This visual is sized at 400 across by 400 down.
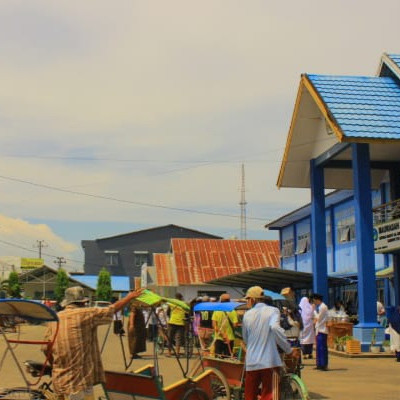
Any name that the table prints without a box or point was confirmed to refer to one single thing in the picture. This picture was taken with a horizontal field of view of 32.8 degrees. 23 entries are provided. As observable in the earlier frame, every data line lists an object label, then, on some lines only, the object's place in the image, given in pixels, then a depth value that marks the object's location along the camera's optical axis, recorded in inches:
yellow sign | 4243.6
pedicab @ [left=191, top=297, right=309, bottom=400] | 338.6
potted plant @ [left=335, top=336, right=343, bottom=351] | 751.0
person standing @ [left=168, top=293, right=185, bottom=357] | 712.8
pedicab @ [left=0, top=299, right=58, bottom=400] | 271.7
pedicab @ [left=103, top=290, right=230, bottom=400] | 306.2
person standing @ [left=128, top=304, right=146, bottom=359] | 412.8
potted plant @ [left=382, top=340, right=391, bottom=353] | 734.1
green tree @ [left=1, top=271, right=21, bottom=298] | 2372.5
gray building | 3184.1
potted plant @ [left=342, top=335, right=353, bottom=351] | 735.7
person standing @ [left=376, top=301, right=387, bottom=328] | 874.4
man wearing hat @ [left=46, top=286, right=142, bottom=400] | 257.9
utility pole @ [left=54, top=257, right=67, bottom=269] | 4018.2
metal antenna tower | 2376.7
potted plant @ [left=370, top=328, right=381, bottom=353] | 727.7
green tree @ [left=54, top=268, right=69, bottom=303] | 2457.7
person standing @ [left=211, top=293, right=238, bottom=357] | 442.0
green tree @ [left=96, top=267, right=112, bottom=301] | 2484.0
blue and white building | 761.0
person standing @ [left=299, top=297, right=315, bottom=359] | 695.1
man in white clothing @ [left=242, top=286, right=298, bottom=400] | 314.5
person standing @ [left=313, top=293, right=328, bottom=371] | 587.0
